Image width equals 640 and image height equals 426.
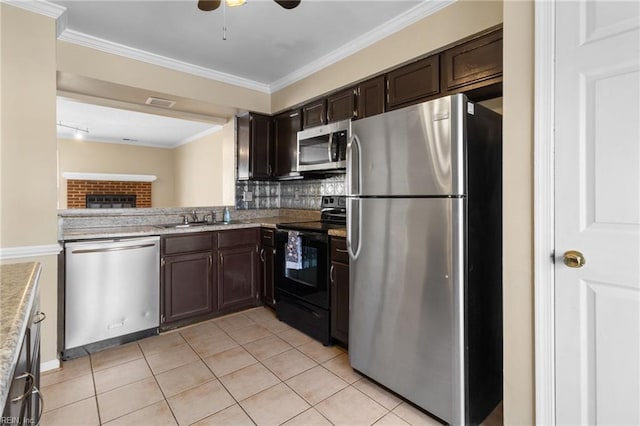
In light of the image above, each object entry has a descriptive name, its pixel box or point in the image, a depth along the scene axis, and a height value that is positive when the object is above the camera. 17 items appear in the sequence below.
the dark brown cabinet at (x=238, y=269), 3.30 -0.62
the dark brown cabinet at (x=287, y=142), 3.62 +0.80
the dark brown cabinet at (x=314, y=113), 3.24 +1.01
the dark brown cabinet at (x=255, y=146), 3.85 +0.78
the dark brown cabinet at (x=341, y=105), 2.94 +0.99
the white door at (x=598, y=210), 1.18 +0.00
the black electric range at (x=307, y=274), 2.70 -0.58
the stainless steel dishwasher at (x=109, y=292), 2.49 -0.66
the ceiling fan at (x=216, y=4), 1.83 +1.19
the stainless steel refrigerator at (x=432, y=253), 1.64 -0.24
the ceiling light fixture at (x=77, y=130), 5.77 +1.54
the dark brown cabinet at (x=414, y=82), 2.29 +0.95
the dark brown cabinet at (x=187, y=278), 2.96 -0.63
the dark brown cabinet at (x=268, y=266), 3.42 -0.60
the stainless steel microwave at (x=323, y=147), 2.84 +0.60
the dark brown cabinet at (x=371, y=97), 2.67 +0.96
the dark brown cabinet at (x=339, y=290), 2.49 -0.62
